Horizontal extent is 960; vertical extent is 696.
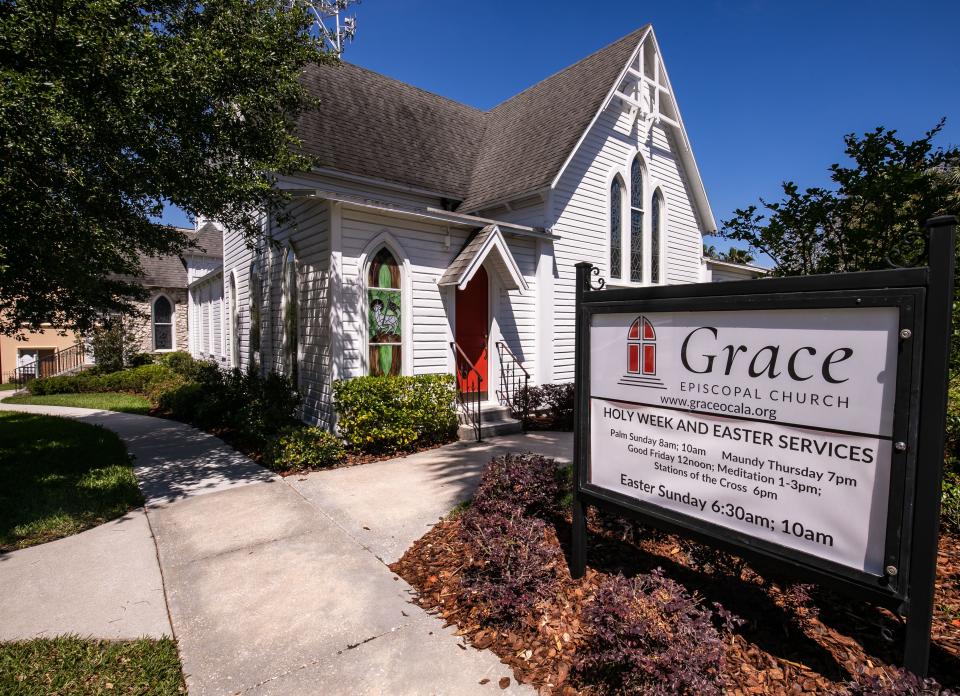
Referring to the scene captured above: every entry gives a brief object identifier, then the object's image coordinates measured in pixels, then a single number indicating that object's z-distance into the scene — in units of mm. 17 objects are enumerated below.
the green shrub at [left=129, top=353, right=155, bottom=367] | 21953
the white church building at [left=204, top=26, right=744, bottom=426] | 9195
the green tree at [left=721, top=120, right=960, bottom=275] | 4504
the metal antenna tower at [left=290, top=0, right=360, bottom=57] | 12513
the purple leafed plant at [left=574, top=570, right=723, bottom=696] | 2441
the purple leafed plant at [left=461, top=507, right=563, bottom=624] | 3406
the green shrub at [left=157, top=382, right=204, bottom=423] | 12281
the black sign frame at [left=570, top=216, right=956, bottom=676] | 2160
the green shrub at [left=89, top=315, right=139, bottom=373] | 20688
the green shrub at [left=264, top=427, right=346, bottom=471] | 7434
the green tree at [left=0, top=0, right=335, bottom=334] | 4988
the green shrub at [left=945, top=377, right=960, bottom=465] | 5797
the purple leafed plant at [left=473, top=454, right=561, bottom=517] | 4742
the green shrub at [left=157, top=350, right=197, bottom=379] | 18781
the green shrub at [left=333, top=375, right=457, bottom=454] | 8156
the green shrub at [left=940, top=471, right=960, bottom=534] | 4242
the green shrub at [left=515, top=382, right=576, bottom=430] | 10453
